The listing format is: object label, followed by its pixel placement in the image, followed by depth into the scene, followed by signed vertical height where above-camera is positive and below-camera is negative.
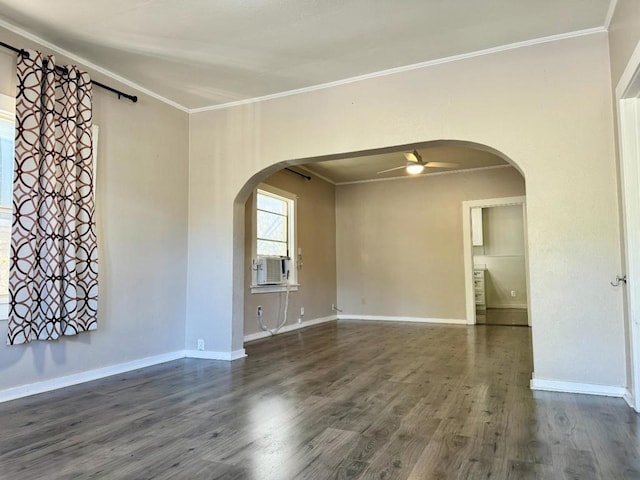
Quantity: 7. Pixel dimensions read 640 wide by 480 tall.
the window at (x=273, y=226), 6.09 +0.62
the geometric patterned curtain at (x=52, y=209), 3.02 +0.45
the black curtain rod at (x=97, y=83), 3.04 +1.60
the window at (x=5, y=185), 3.05 +0.60
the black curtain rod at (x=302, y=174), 6.86 +1.54
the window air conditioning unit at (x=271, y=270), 5.90 -0.06
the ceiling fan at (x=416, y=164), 5.55 +1.38
